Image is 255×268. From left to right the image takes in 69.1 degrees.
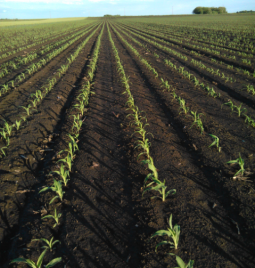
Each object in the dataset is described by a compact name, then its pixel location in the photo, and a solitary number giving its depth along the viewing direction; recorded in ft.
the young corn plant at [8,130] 15.80
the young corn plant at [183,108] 19.13
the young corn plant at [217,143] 13.25
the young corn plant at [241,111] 19.27
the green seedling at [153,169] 10.25
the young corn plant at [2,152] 13.81
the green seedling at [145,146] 13.17
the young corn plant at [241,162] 10.99
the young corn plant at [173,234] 7.60
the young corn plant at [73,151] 13.34
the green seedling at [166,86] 25.40
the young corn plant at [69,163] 12.26
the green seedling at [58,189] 10.16
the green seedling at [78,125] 16.66
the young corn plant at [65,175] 11.00
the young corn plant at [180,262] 6.44
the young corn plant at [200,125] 15.81
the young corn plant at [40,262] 6.96
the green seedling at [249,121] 16.40
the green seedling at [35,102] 21.41
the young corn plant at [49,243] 8.06
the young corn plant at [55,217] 9.12
